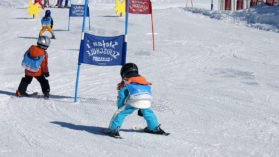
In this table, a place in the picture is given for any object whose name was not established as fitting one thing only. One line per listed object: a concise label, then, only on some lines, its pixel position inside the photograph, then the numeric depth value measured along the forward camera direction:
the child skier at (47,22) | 29.50
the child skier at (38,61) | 13.27
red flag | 24.17
